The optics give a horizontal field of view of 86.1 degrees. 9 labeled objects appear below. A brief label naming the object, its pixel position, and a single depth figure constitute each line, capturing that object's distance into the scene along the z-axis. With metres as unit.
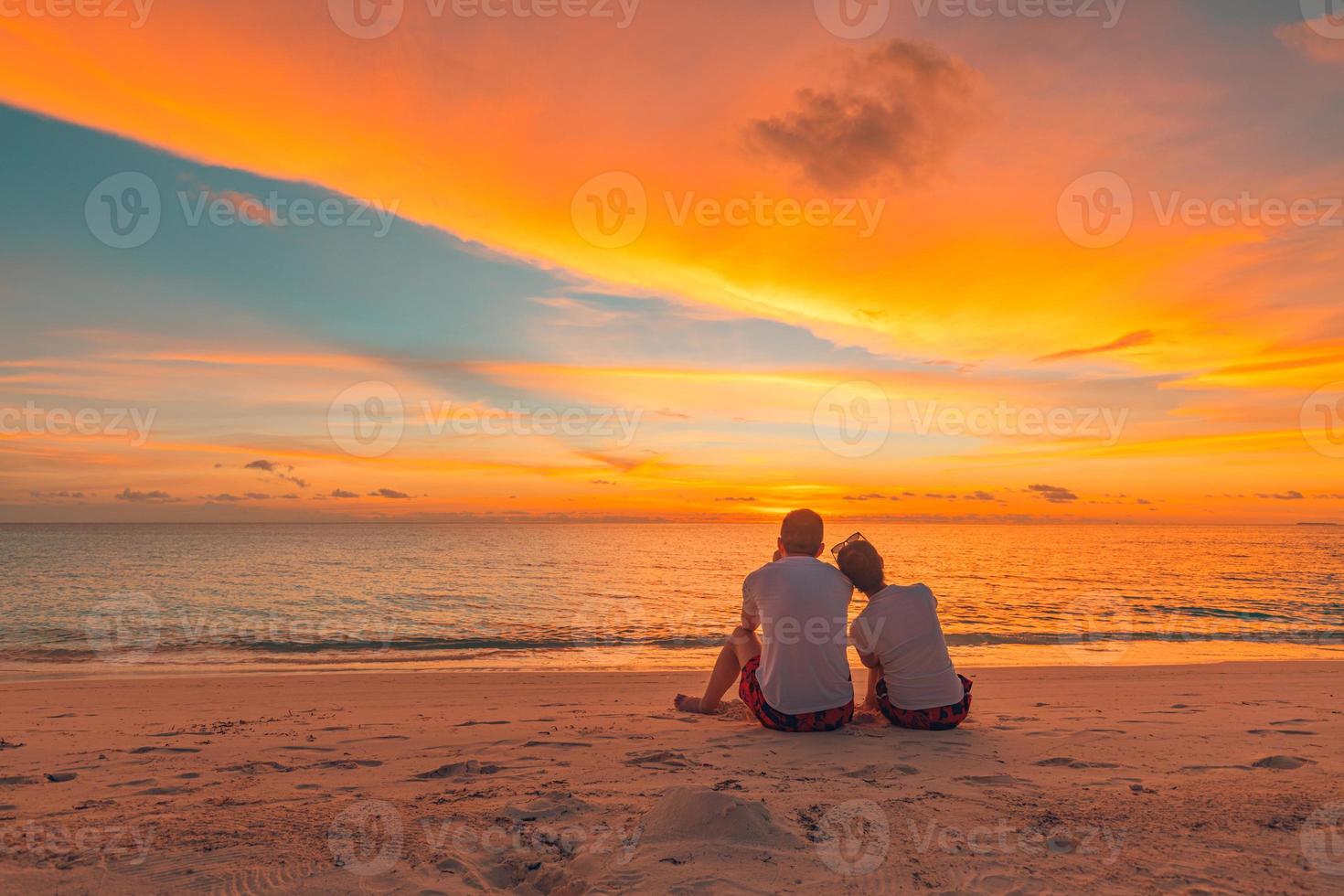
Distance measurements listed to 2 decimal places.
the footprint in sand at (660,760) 5.51
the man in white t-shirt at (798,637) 6.12
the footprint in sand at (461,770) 5.36
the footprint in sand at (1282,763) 5.42
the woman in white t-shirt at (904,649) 6.35
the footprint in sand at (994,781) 5.06
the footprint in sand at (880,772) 5.20
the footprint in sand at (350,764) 5.66
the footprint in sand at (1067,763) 5.50
